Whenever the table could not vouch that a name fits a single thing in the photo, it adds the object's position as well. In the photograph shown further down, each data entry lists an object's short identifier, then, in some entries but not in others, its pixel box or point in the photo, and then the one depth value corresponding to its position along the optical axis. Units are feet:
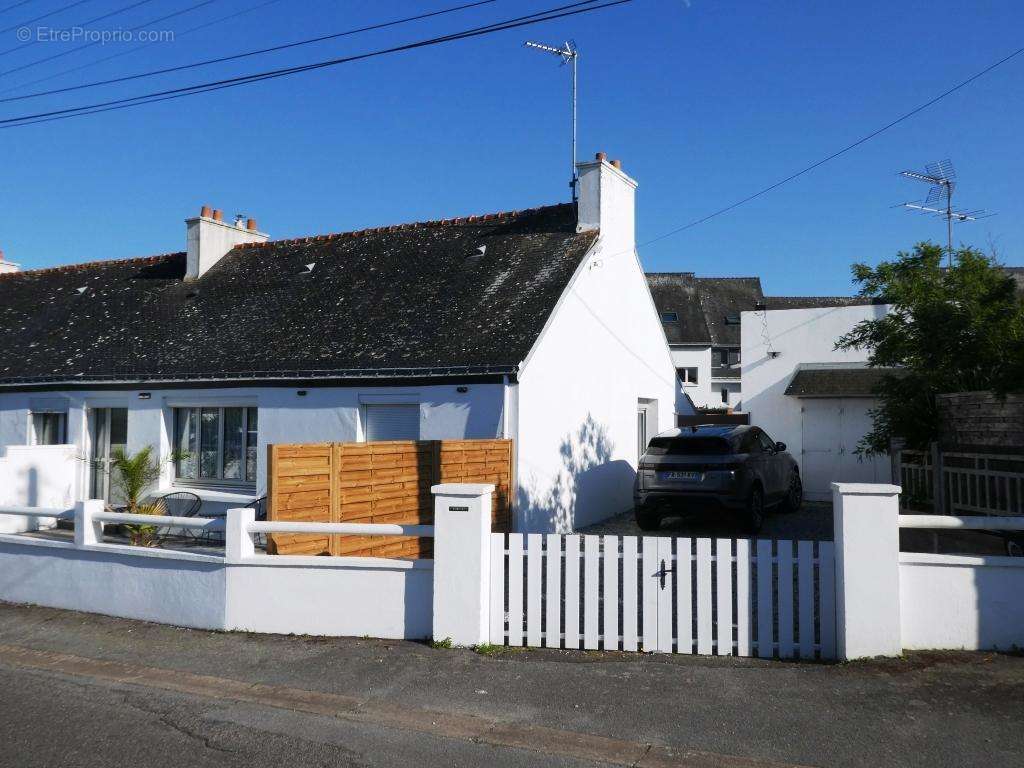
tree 33.68
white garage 57.98
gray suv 40.34
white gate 21.95
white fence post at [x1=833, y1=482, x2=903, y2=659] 21.34
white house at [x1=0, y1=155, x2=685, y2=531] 41.11
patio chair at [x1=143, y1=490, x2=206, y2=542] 39.32
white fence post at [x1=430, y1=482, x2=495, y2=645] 23.18
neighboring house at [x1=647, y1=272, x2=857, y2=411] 148.66
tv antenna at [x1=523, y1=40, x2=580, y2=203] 55.06
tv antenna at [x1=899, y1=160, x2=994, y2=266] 74.18
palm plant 32.22
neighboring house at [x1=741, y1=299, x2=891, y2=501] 58.39
